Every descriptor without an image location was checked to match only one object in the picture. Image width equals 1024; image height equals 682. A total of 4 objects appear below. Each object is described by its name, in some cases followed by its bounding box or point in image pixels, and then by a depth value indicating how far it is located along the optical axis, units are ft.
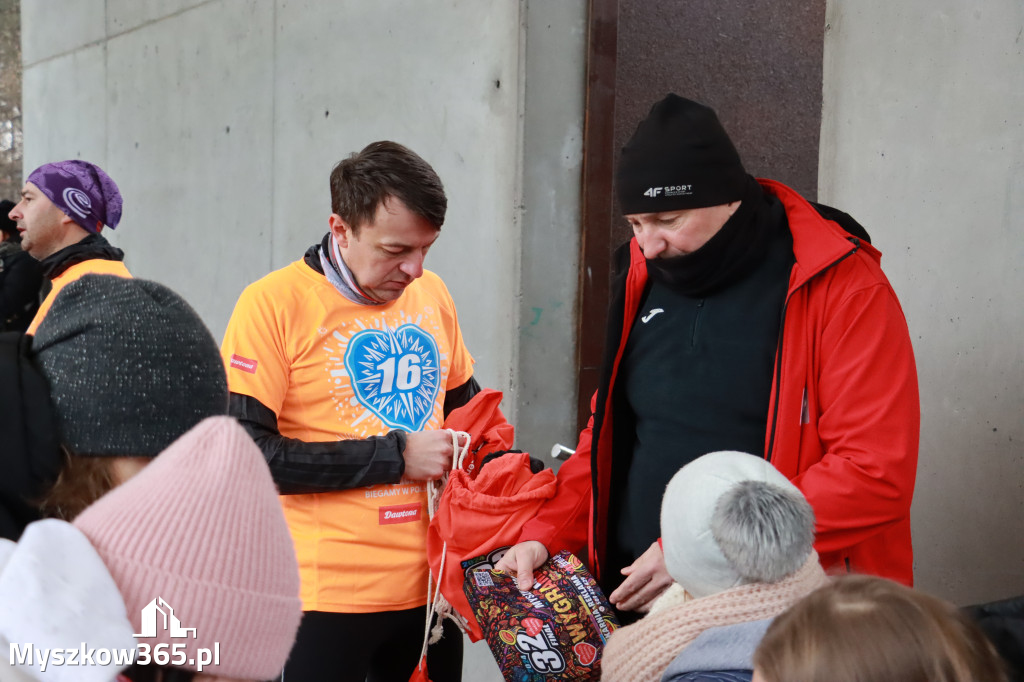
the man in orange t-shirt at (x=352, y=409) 6.92
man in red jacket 5.88
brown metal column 11.39
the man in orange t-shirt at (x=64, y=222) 10.11
